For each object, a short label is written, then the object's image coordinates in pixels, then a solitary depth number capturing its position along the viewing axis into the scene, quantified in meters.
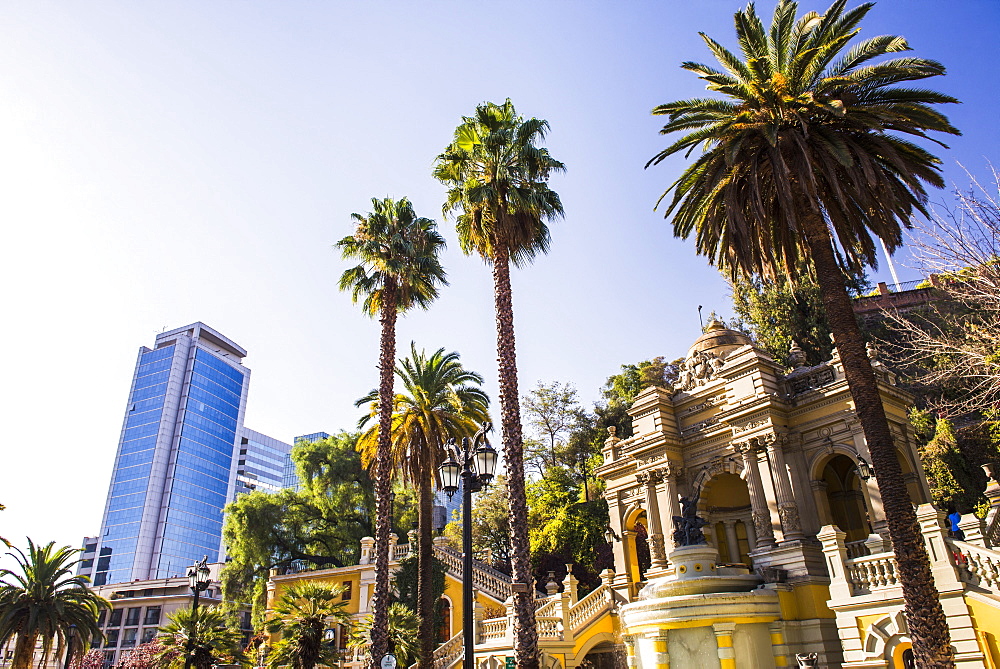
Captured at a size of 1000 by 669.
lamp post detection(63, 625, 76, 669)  33.45
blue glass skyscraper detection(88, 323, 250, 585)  123.00
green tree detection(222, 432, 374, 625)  46.91
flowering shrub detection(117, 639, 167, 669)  41.65
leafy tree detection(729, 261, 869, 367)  43.41
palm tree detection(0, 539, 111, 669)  32.09
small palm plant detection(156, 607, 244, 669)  22.56
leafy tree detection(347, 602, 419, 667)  23.97
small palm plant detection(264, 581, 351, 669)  19.66
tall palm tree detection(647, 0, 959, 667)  15.79
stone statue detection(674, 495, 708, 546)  20.81
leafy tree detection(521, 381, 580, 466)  51.09
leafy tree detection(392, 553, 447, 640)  35.44
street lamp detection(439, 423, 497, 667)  12.06
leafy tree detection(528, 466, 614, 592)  38.09
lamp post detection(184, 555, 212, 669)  22.27
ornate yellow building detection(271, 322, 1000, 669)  17.22
